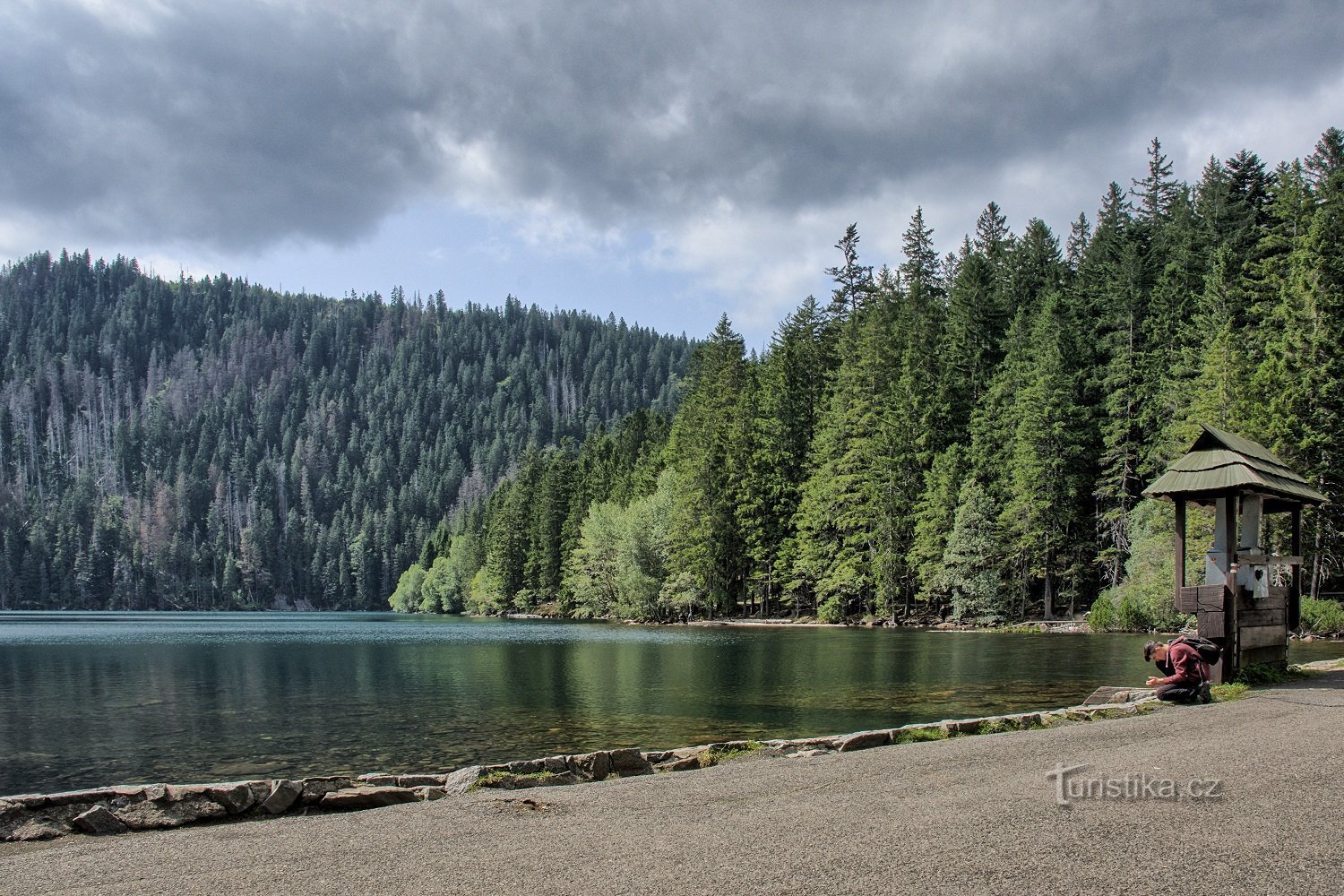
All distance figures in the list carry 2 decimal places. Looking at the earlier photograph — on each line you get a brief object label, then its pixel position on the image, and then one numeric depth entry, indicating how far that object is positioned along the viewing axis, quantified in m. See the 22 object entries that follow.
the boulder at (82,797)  9.26
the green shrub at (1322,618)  37.75
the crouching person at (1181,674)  15.98
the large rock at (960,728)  13.96
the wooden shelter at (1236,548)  18.44
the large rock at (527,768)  11.45
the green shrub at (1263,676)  18.39
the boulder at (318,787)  10.05
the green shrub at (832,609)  63.81
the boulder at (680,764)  12.27
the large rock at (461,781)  10.54
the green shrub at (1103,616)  47.28
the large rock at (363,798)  10.01
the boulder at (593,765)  11.62
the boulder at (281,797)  9.91
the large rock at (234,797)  9.78
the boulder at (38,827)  8.80
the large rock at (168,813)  9.22
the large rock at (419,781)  10.81
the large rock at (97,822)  8.95
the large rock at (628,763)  12.01
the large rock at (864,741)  12.92
